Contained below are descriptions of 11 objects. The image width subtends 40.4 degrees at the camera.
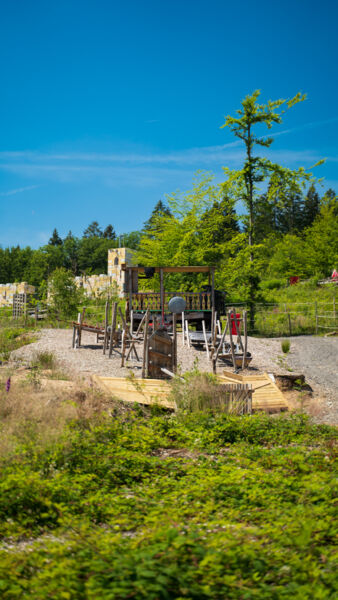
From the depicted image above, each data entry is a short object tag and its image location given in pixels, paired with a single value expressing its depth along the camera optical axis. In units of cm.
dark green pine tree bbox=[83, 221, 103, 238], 8388
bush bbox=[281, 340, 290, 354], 1728
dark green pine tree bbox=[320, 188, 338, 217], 3951
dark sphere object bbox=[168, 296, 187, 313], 1845
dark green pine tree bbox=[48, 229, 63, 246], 7725
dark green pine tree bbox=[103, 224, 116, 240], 8081
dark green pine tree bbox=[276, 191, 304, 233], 6089
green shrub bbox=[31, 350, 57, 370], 1143
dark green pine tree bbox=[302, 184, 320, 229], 6038
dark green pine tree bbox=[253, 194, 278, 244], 2417
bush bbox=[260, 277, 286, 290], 3938
